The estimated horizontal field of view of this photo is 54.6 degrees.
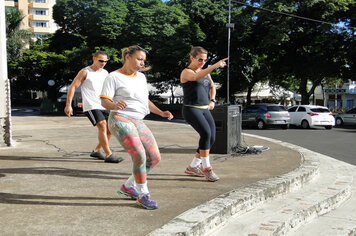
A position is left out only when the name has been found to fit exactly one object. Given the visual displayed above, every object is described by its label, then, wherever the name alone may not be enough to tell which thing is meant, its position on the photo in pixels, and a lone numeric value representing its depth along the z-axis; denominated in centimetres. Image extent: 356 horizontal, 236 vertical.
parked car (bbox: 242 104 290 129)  1723
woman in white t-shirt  331
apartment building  7356
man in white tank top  564
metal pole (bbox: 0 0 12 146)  711
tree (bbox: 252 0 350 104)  2255
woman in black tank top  457
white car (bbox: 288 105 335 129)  1744
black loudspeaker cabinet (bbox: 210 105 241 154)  689
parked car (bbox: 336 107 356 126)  2002
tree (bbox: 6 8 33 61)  3869
